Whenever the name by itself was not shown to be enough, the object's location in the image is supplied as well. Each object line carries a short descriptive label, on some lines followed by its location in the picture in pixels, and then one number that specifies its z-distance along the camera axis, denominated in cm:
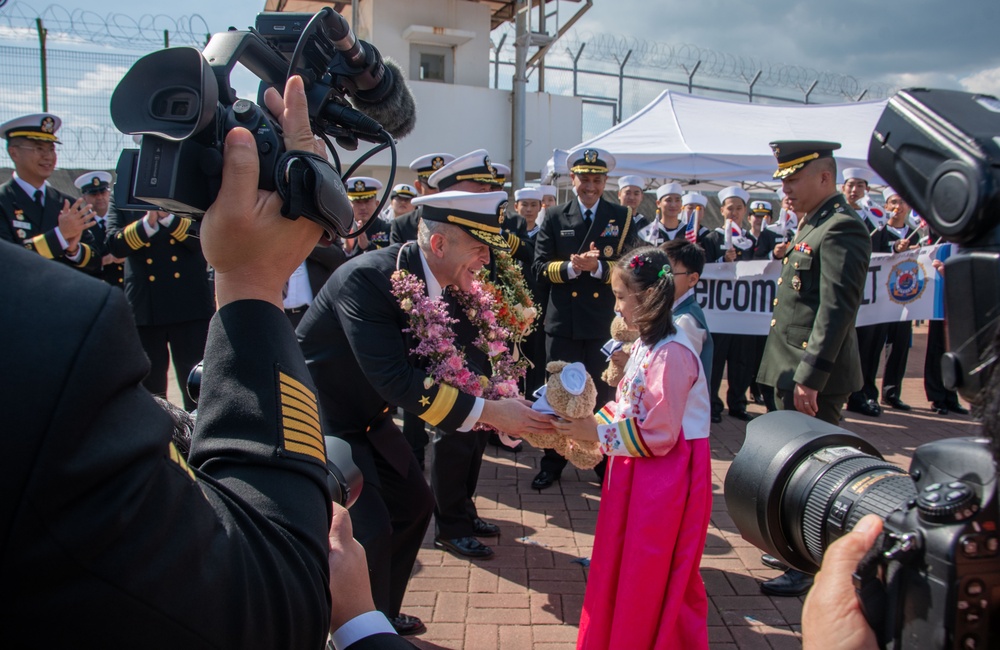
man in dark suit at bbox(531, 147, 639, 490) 585
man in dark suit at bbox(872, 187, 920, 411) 837
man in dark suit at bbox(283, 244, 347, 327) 652
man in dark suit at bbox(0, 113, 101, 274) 550
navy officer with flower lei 307
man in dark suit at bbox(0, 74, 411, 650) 72
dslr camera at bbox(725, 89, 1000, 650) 90
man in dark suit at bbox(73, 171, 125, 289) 666
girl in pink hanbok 285
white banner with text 769
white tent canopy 934
